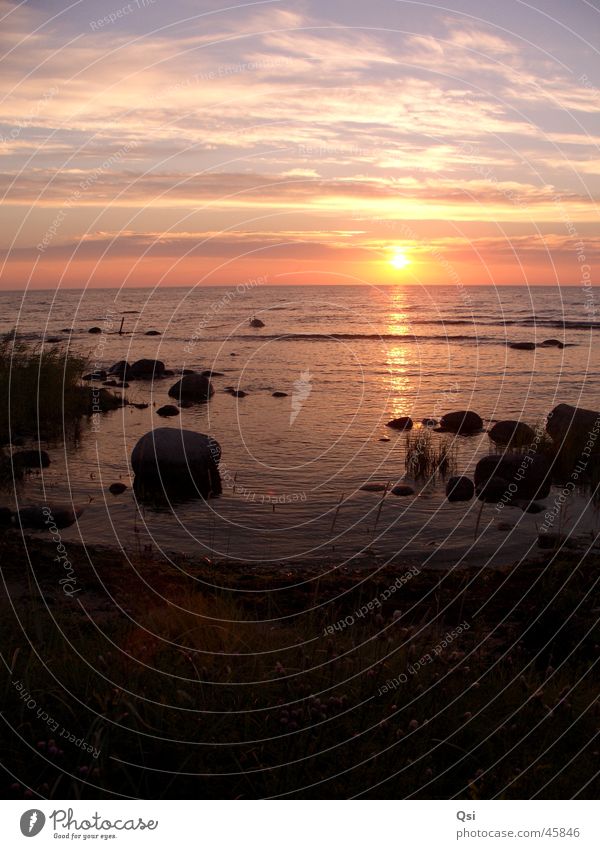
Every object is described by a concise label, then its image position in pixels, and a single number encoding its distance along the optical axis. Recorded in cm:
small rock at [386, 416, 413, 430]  2212
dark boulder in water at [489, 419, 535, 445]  1902
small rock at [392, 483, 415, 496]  1505
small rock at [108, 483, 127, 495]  1445
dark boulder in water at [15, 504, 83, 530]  1234
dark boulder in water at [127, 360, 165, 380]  3262
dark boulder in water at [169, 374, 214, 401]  2688
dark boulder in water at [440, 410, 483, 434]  2197
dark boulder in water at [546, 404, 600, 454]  1744
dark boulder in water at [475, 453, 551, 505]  1481
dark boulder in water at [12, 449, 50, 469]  1603
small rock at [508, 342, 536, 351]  4849
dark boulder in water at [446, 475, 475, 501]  1480
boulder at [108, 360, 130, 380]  3250
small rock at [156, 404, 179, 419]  2356
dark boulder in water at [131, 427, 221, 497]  1475
